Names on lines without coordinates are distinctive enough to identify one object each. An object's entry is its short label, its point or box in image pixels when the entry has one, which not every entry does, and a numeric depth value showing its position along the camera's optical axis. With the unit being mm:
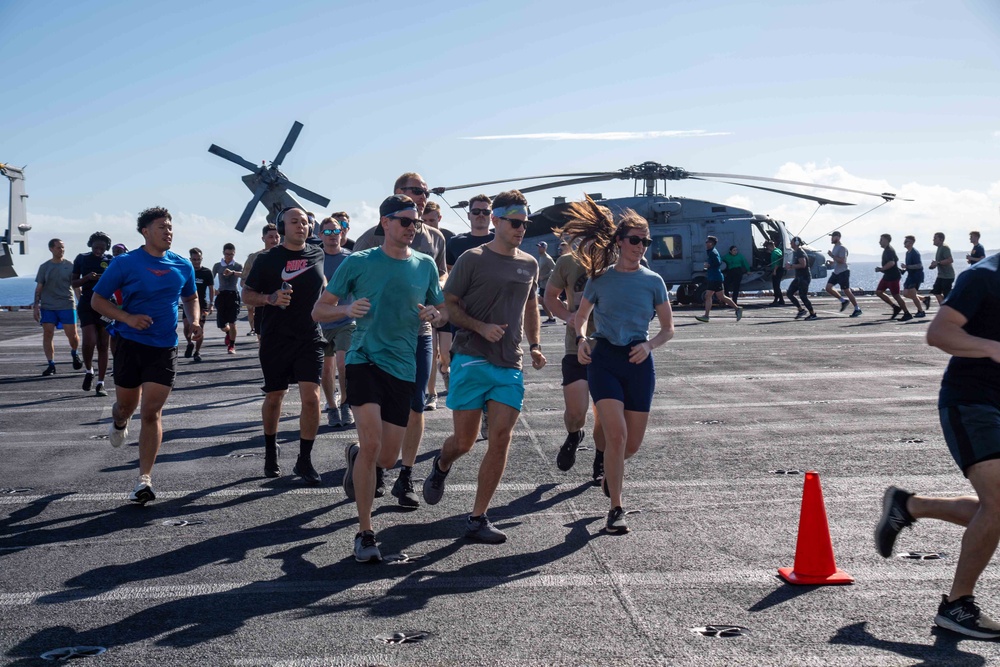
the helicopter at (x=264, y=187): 53531
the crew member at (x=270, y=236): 11523
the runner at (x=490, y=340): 5957
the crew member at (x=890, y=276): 22516
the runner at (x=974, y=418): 4199
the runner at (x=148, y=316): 7027
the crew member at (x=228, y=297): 18156
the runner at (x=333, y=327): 9672
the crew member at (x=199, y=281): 17500
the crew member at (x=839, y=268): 24312
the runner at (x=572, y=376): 7508
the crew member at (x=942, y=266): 21719
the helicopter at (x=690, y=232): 33938
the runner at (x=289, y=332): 7559
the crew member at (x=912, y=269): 22594
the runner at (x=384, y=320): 5664
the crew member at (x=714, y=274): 24797
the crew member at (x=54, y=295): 15000
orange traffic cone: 4883
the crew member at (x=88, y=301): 13016
